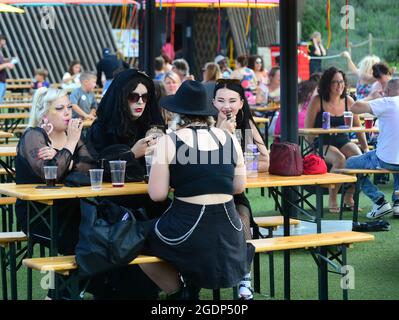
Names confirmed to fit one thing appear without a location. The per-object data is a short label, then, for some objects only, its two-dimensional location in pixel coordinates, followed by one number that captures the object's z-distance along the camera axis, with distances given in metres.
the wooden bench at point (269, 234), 9.42
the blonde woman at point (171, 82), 16.90
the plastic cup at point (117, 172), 8.21
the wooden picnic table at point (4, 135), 13.46
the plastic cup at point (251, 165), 9.12
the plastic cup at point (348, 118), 14.40
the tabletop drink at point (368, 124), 14.69
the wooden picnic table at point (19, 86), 30.05
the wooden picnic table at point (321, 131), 13.94
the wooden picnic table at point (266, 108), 20.21
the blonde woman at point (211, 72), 20.02
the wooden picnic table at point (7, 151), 11.60
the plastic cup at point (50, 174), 8.13
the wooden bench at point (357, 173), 12.70
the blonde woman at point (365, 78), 18.72
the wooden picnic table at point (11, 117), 17.51
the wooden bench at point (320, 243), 8.17
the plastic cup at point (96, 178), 8.02
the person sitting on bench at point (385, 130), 12.77
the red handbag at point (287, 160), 9.23
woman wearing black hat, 7.43
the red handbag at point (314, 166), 9.38
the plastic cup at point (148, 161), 8.45
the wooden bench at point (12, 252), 8.35
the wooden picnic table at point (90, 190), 7.77
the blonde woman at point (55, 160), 8.42
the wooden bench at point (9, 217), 11.27
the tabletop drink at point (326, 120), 14.24
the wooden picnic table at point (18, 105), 20.63
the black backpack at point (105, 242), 7.26
